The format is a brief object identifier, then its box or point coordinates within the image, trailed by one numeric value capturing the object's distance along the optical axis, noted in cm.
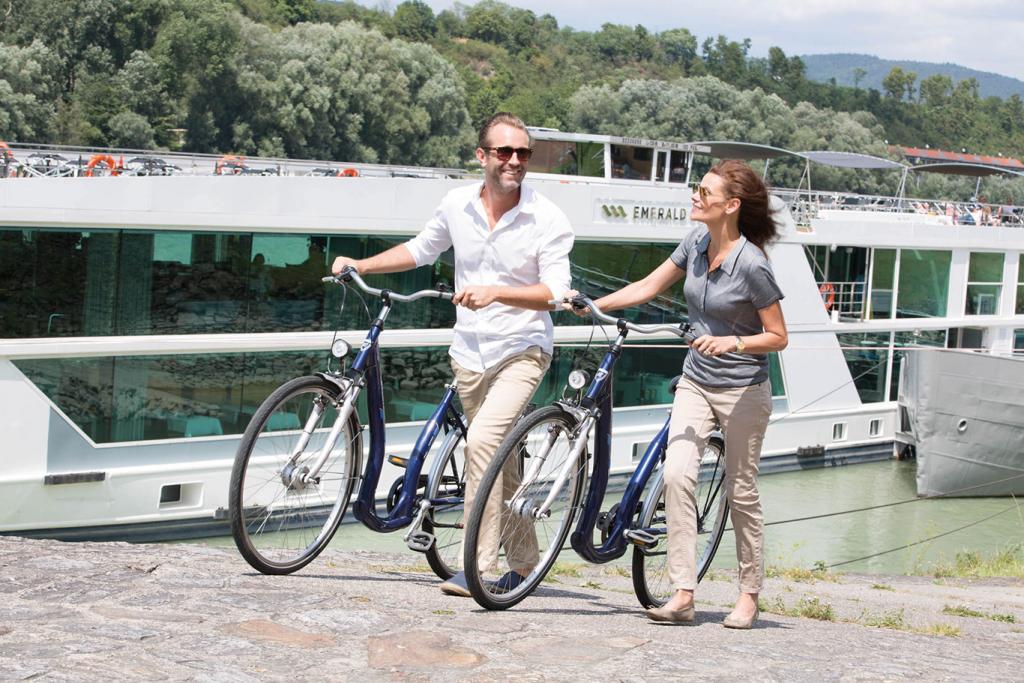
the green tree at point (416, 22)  11188
